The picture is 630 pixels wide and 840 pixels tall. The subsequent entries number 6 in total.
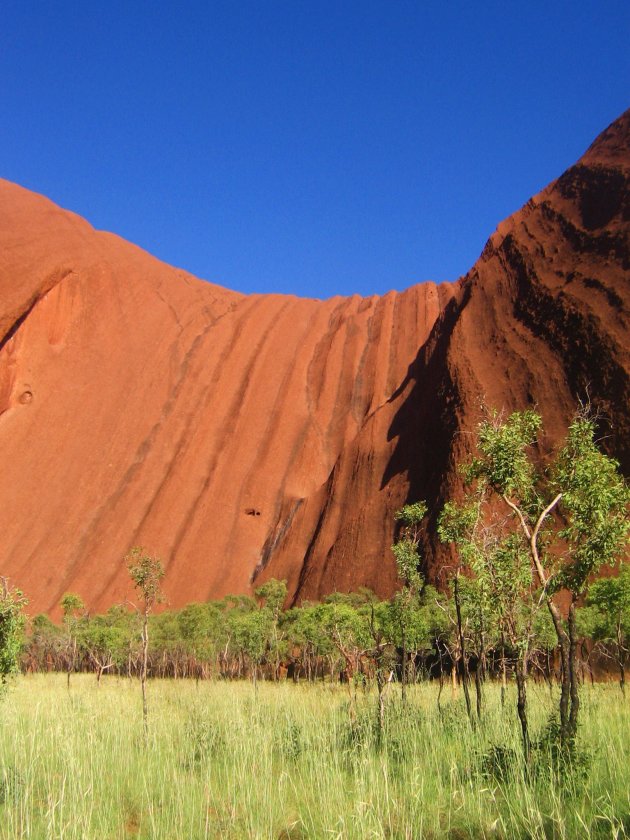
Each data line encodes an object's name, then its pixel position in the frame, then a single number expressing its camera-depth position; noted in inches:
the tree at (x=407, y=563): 784.3
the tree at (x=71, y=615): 1700.2
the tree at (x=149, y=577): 765.3
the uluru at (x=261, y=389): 1829.5
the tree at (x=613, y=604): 956.6
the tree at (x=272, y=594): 1943.9
